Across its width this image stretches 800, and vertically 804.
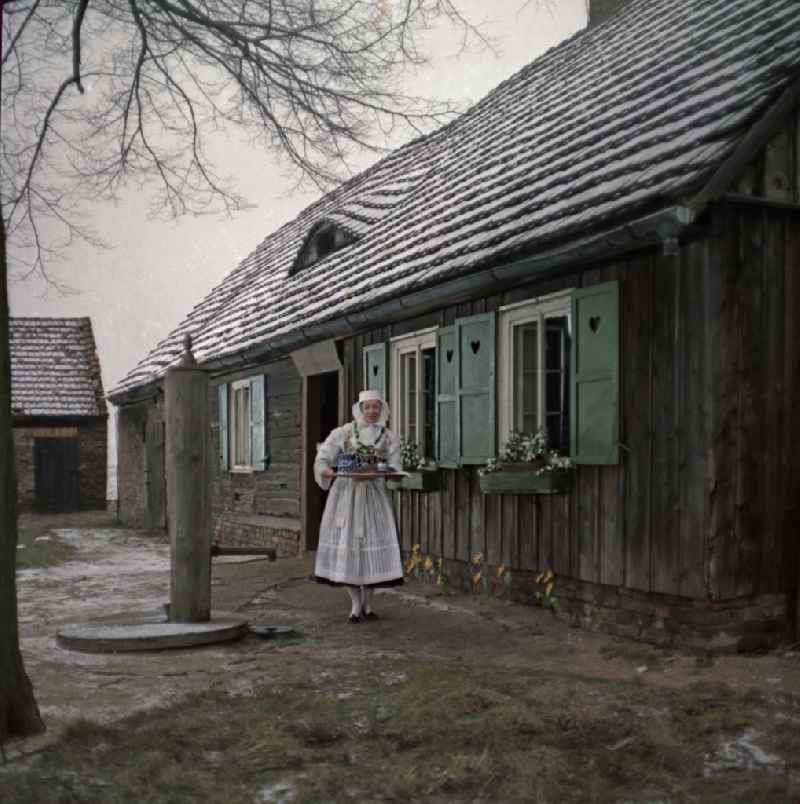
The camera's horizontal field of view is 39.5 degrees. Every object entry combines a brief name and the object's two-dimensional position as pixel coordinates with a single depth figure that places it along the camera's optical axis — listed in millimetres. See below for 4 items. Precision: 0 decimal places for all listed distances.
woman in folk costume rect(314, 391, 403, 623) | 8422
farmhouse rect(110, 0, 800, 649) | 6801
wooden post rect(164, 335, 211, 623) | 7914
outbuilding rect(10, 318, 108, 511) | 26219
